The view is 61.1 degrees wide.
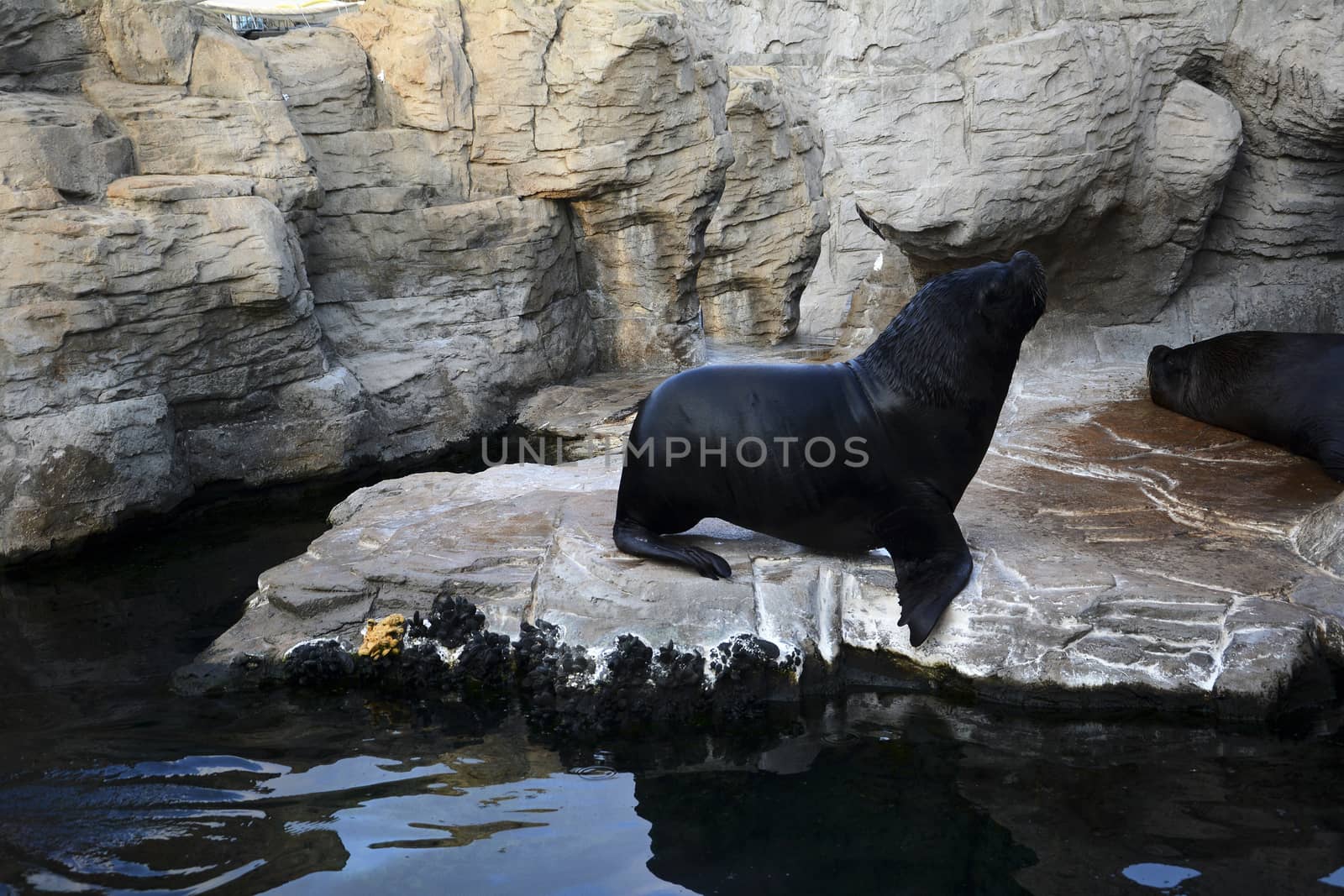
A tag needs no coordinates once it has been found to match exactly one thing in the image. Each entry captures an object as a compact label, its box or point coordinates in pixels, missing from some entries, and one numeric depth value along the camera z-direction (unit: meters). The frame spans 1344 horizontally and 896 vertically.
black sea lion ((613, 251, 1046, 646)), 3.90
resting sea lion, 5.41
